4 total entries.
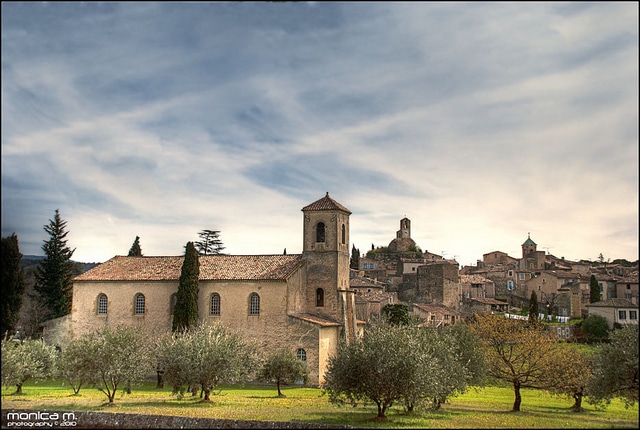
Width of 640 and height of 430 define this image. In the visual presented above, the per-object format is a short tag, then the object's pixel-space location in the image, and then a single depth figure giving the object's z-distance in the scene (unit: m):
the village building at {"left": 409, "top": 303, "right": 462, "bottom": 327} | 67.19
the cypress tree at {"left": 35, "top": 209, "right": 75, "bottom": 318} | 52.88
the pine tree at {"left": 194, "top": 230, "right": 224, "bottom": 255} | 68.06
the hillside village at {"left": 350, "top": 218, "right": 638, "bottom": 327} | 61.05
